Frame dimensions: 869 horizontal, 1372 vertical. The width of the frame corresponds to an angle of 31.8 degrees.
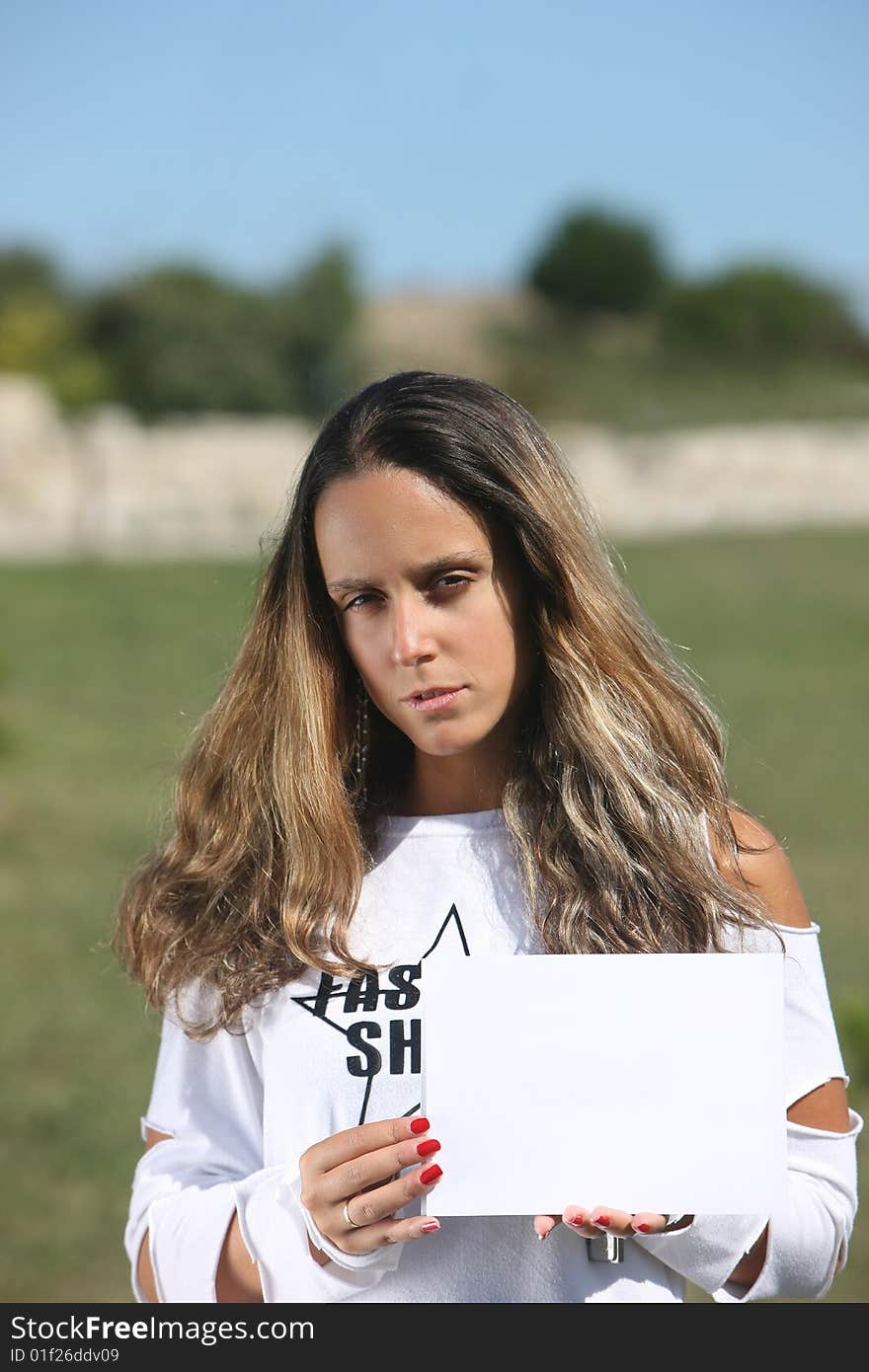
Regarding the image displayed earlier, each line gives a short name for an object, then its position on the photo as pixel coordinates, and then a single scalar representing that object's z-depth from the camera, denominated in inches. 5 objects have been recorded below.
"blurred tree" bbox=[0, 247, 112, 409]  1048.8
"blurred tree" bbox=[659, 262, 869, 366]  1348.4
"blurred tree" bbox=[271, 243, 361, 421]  1177.4
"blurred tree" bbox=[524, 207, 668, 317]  1531.7
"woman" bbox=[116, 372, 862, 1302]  59.8
